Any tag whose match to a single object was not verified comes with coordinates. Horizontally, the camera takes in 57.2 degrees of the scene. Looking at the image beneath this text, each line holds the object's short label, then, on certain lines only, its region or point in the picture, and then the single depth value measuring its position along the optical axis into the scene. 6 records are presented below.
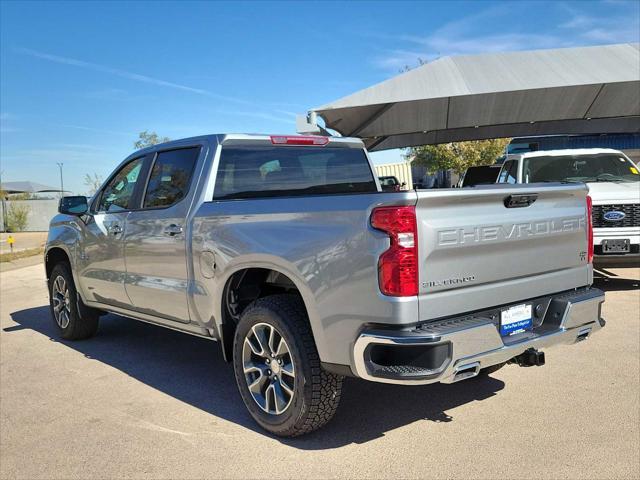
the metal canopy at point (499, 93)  13.95
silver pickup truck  3.01
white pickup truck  7.43
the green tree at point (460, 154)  30.14
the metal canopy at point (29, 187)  51.44
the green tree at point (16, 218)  36.31
